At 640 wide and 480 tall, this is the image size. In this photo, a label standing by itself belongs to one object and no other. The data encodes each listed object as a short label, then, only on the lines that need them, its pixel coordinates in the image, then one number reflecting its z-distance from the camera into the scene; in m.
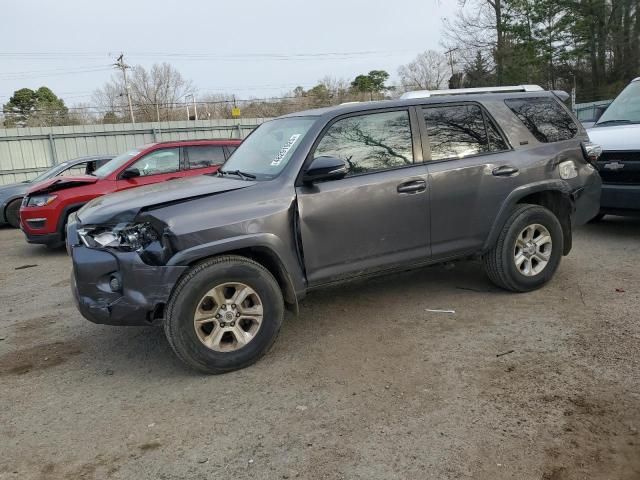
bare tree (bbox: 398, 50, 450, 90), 57.38
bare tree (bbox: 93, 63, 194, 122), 57.22
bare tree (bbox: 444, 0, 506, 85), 31.44
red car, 7.94
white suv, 6.29
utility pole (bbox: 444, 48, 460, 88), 47.33
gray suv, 3.48
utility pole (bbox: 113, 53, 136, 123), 55.72
